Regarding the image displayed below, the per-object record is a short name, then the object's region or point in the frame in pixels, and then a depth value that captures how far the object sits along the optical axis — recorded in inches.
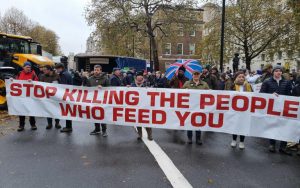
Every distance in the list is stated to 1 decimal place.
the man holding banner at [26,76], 345.4
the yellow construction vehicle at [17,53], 592.4
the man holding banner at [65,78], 343.3
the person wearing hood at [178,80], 363.3
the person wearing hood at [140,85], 308.9
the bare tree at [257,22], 1256.8
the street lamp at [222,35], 678.0
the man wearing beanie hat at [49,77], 352.8
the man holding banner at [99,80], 321.7
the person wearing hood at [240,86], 292.7
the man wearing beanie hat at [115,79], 383.6
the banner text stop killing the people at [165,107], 274.8
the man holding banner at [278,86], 282.4
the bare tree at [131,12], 1323.8
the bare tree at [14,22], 2342.3
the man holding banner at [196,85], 298.8
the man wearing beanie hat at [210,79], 398.3
